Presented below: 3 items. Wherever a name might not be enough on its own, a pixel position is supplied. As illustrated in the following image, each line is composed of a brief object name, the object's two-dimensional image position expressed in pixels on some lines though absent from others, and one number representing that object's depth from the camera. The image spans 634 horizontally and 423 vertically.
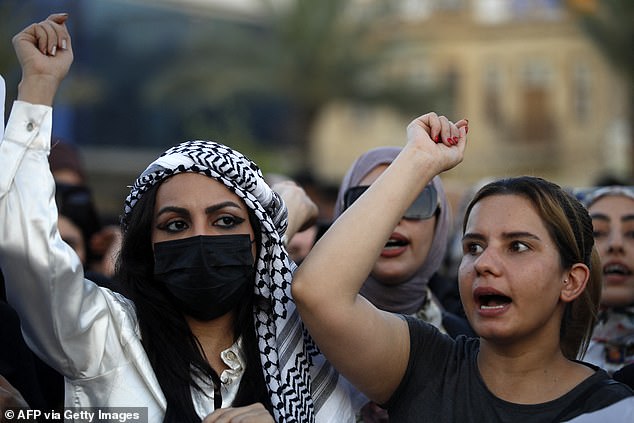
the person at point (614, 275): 4.46
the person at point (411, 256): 4.02
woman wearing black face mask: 2.89
